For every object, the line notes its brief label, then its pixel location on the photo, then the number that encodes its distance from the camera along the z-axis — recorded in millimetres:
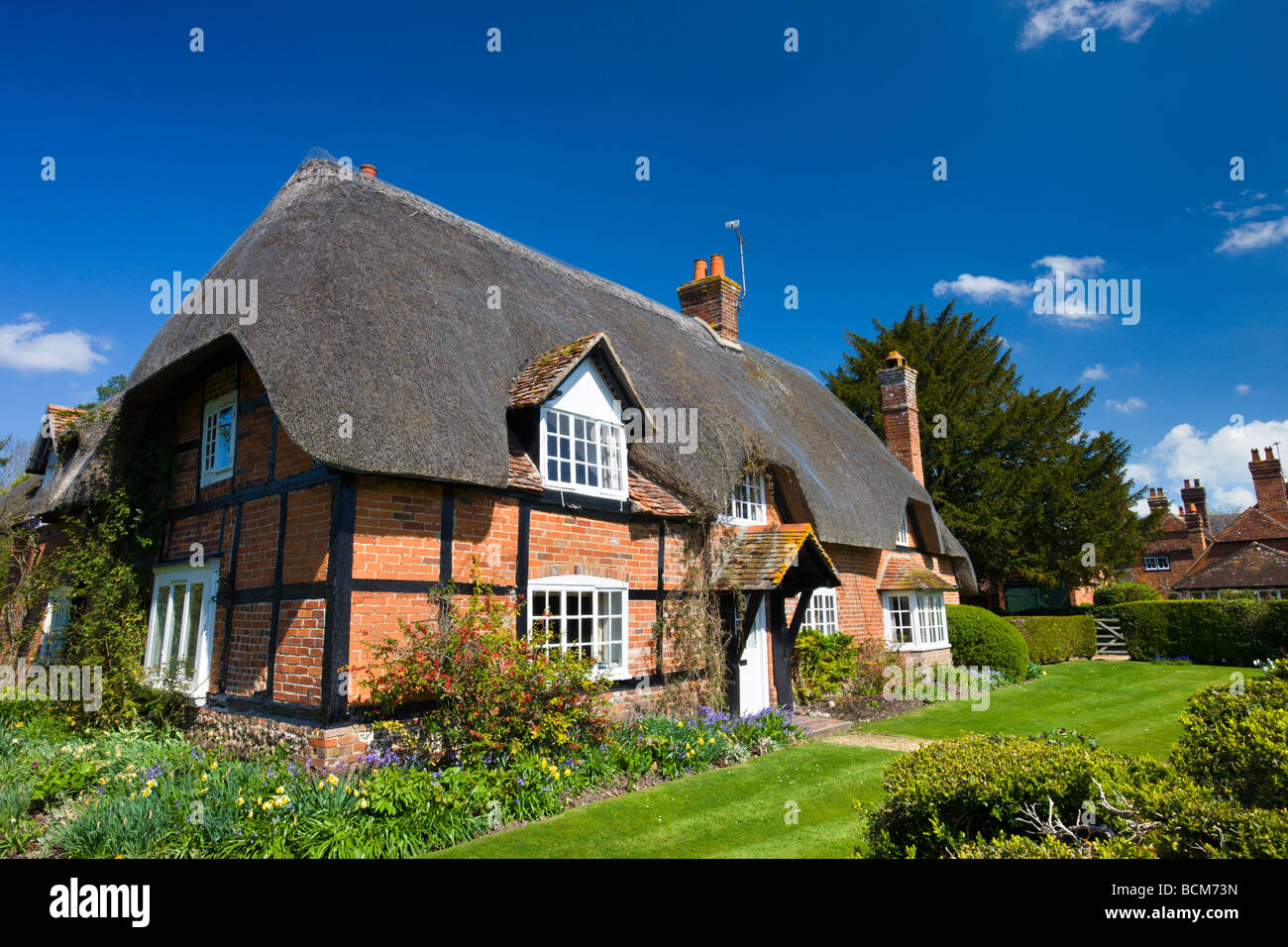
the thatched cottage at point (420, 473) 7285
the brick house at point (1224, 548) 27766
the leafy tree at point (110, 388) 35062
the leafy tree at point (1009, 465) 26516
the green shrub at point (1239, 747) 3886
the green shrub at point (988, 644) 17938
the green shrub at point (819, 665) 12844
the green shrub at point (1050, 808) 3275
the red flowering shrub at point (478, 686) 7035
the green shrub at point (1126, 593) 29641
